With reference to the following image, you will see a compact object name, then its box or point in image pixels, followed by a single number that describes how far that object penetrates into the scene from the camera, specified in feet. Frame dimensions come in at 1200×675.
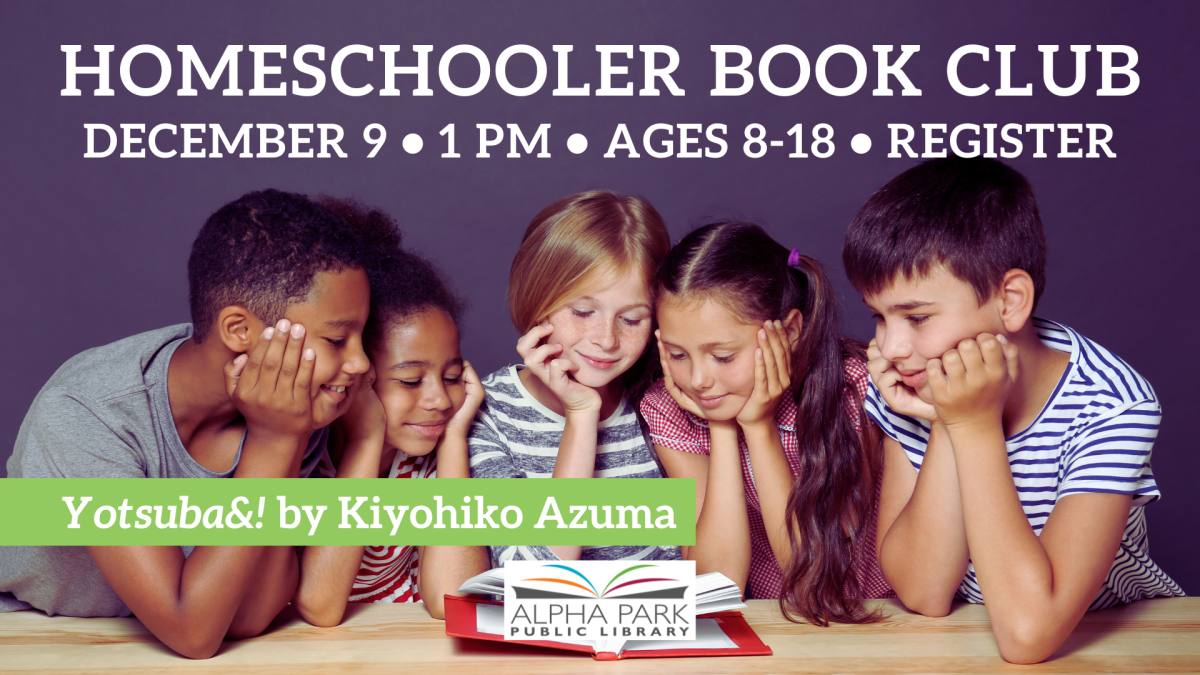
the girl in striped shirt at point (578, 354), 14.86
